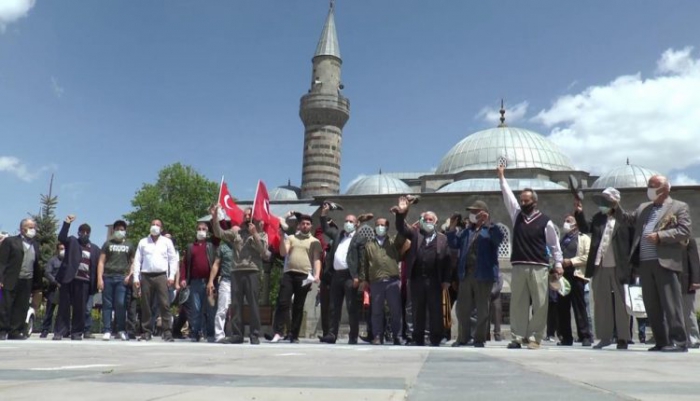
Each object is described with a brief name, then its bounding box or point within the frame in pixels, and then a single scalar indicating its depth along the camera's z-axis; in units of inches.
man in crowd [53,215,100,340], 358.6
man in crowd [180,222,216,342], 375.6
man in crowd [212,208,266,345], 314.5
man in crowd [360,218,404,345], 332.8
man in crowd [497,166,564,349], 270.5
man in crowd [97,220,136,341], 368.2
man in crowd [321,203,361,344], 340.5
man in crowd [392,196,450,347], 319.3
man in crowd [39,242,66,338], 439.5
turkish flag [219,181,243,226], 459.3
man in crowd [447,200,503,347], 296.8
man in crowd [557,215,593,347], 345.1
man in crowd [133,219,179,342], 360.8
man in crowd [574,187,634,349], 278.5
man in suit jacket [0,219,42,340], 344.5
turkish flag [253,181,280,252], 393.7
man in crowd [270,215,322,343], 350.0
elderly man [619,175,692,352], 245.4
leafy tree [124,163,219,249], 1697.8
